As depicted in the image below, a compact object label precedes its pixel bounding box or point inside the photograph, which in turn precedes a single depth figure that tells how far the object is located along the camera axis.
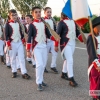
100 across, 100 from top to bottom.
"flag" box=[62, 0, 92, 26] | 4.50
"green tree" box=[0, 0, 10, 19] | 40.87
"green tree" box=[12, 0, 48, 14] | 26.24
